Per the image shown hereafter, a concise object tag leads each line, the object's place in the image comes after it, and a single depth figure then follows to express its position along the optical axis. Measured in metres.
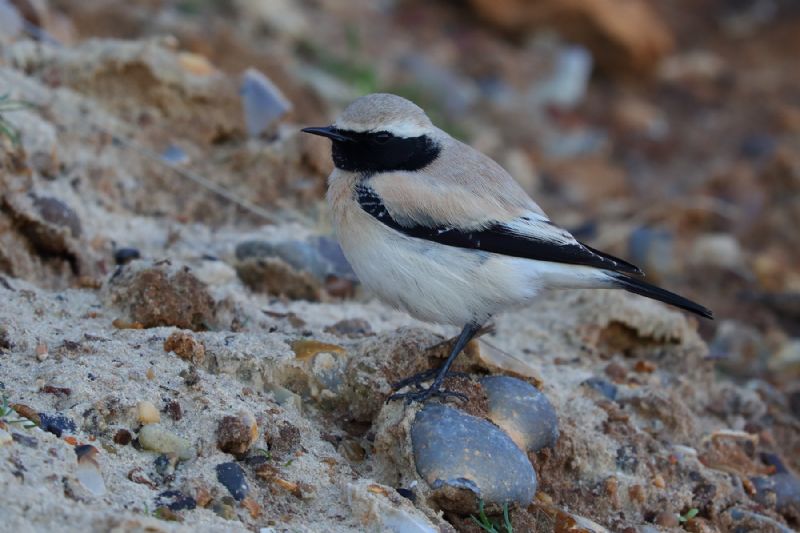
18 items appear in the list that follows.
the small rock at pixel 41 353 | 8.55
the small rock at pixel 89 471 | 7.03
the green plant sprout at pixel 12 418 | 7.28
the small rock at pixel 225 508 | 7.38
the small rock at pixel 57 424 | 7.54
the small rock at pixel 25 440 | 7.14
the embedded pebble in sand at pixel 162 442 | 7.81
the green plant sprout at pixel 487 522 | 8.10
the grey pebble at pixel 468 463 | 8.06
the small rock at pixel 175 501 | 7.24
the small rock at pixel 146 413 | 8.02
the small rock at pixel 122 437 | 7.76
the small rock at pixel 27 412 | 7.55
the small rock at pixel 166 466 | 7.61
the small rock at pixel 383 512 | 7.63
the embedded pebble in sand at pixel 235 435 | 8.03
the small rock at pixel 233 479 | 7.65
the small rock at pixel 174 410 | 8.16
